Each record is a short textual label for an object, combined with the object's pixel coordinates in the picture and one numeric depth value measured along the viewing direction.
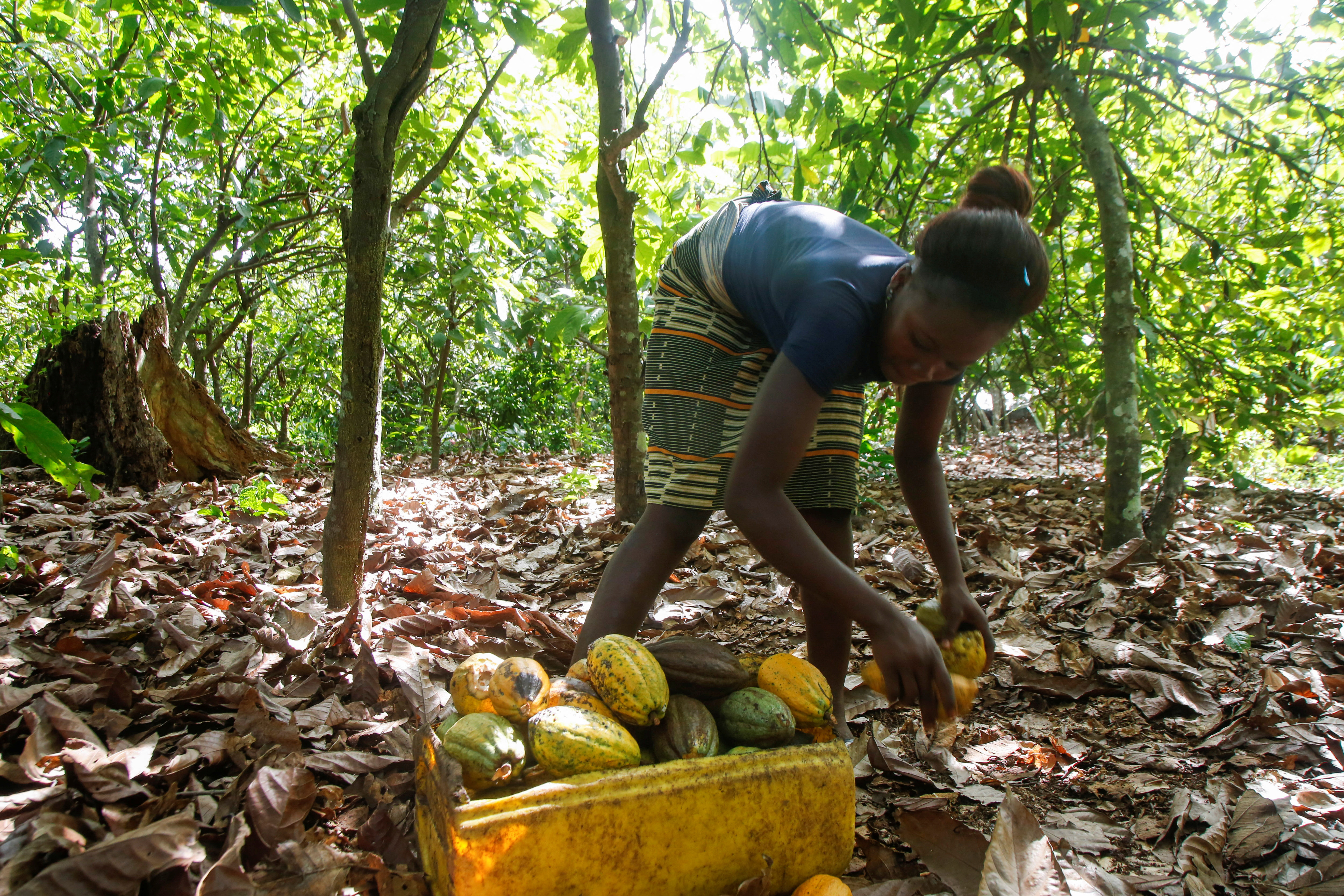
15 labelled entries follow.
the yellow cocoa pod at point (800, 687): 1.42
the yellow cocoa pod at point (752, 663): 1.51
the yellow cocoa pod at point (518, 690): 1.33
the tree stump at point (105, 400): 4.07
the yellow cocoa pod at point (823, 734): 1.44
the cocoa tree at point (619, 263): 3.09
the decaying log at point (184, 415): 4.48
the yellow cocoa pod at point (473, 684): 1.37
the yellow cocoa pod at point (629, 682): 1.33
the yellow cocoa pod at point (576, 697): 1.36
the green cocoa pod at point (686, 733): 1.31
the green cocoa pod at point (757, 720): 1.37
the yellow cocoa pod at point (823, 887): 1.21
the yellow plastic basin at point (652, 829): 1.11
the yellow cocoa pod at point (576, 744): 1.22
